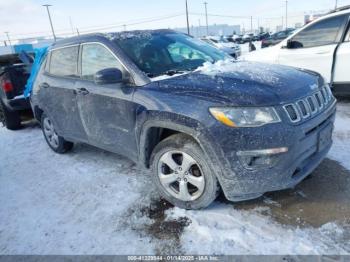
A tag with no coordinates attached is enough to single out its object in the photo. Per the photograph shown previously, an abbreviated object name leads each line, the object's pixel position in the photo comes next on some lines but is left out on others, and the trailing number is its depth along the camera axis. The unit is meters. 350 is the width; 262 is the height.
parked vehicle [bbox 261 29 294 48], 22.25
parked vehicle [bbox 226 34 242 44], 42.62
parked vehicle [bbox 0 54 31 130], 6.51
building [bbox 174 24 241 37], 98.10
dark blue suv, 2.49
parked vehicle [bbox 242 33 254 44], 41.70
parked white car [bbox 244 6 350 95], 5.52
